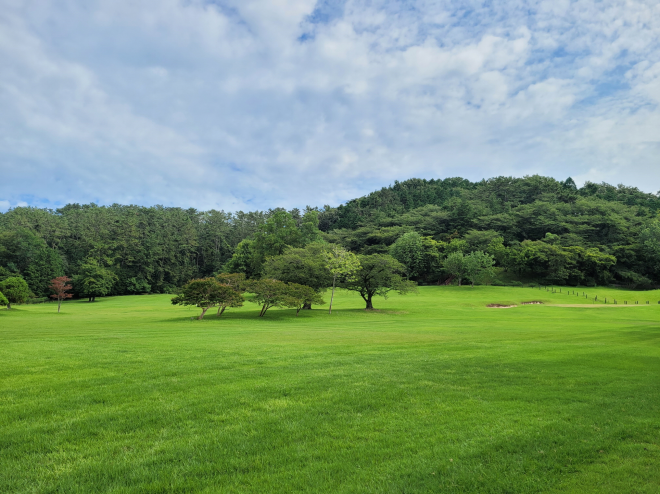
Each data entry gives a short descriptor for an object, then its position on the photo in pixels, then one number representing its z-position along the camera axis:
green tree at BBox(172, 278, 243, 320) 27.86
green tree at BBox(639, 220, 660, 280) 67.06
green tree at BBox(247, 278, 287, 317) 29.61
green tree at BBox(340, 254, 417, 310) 38.94
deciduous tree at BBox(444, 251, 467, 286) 65.16
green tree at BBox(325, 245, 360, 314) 36.52
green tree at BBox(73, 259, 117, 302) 67.06
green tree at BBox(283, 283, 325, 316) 29.86
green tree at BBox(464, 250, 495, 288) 62.84
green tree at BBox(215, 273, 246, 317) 29.02
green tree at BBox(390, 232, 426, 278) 77.12
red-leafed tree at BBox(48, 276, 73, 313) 43.38
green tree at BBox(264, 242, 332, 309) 37.75
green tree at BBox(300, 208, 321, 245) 72.62
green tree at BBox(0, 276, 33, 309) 36.78
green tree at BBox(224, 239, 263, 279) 73.88
